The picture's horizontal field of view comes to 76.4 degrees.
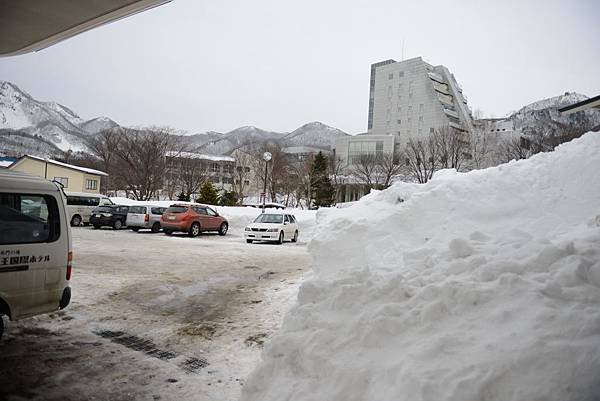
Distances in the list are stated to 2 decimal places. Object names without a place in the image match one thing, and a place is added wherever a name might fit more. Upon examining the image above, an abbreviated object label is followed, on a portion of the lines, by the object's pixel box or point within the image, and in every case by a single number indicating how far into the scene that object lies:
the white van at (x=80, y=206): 23.38
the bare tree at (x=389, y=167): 45.20
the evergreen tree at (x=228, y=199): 43.10
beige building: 40.31
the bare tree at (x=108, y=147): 47.44
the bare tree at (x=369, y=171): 47.00
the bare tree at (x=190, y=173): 51.16
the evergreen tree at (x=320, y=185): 42.97
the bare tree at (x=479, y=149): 36.88
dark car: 22.31
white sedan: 18.22
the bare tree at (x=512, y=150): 29.69
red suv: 19.72
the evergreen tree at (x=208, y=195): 38.75
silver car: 21.84
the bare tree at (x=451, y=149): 38.62
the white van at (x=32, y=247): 4.29
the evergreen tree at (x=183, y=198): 43.62
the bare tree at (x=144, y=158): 45.69
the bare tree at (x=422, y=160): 40.38
